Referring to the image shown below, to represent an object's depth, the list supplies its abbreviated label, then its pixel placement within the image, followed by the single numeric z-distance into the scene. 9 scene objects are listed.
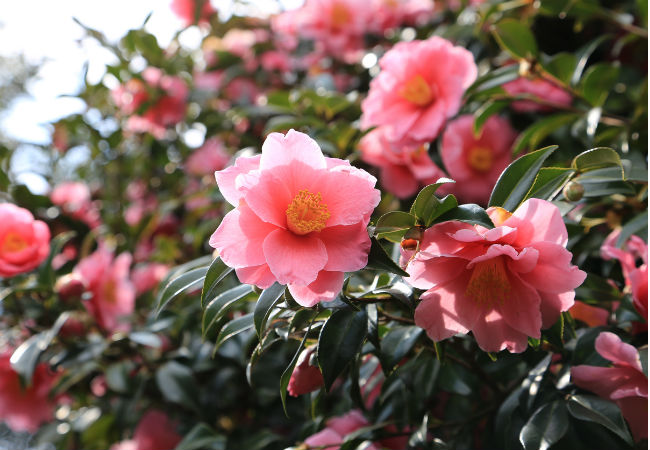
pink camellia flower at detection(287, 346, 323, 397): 0.70
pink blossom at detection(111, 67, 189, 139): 1.67
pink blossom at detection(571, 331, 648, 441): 0.66
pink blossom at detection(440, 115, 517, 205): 1.11
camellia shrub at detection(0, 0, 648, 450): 0.60
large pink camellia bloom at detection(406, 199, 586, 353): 0.58
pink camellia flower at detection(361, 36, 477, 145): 0.97
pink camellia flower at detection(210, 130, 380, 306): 0.58
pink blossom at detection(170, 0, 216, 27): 1.76
